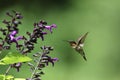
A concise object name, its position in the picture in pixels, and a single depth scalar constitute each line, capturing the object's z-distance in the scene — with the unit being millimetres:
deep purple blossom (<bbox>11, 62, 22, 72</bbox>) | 5191
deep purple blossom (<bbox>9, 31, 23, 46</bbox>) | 5050
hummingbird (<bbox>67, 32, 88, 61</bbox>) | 4973
